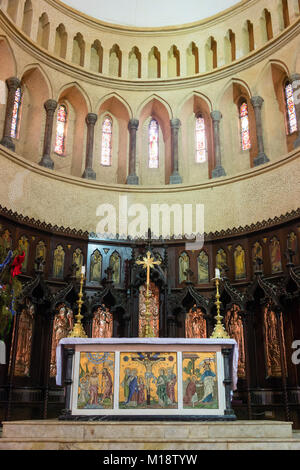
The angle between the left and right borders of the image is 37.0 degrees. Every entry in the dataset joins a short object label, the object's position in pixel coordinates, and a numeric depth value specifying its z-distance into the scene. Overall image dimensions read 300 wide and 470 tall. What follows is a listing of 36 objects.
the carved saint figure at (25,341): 11.99
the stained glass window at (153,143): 17.67
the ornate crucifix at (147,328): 9.28
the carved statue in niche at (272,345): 11.93
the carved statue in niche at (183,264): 14.47
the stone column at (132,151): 16.62
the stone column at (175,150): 16.53
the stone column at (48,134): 15.59
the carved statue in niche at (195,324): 13.45
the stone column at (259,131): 15.15
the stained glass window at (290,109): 15.25
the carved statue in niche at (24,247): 13.02
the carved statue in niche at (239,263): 13.79
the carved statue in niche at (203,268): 14.27
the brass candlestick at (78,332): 8.82
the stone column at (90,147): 16.38
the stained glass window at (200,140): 17.30
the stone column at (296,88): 14.68
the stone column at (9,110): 14.46
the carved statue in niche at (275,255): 12.92
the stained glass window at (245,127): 16.56
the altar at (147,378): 7.96
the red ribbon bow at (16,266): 10.50
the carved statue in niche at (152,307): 13.53
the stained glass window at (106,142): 17.56
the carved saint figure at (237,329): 12.48
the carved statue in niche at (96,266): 14.28
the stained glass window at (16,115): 15.60
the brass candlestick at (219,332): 8.71
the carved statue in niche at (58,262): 13.83
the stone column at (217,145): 16.02
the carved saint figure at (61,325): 12.77
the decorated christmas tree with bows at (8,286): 10.02
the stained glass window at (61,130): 16.92
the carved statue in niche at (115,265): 14.45
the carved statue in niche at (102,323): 13.46
